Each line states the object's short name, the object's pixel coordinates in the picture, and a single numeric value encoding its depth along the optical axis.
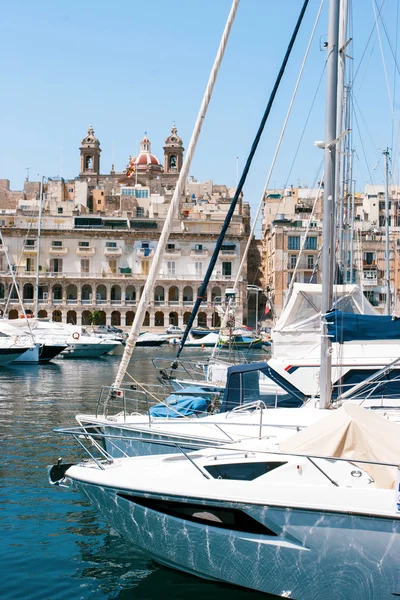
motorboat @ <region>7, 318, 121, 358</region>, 54.69
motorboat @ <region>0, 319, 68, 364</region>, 45.83
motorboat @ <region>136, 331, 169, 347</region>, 70.44
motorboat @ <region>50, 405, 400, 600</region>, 8.34
